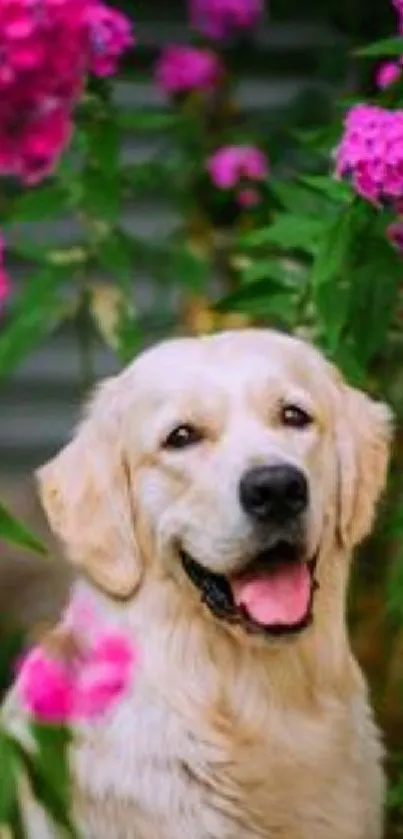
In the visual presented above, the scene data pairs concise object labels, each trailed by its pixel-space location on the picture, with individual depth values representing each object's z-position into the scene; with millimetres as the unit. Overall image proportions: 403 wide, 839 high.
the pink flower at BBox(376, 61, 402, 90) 7543
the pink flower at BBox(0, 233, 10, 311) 5204
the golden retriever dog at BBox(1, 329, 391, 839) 7073
